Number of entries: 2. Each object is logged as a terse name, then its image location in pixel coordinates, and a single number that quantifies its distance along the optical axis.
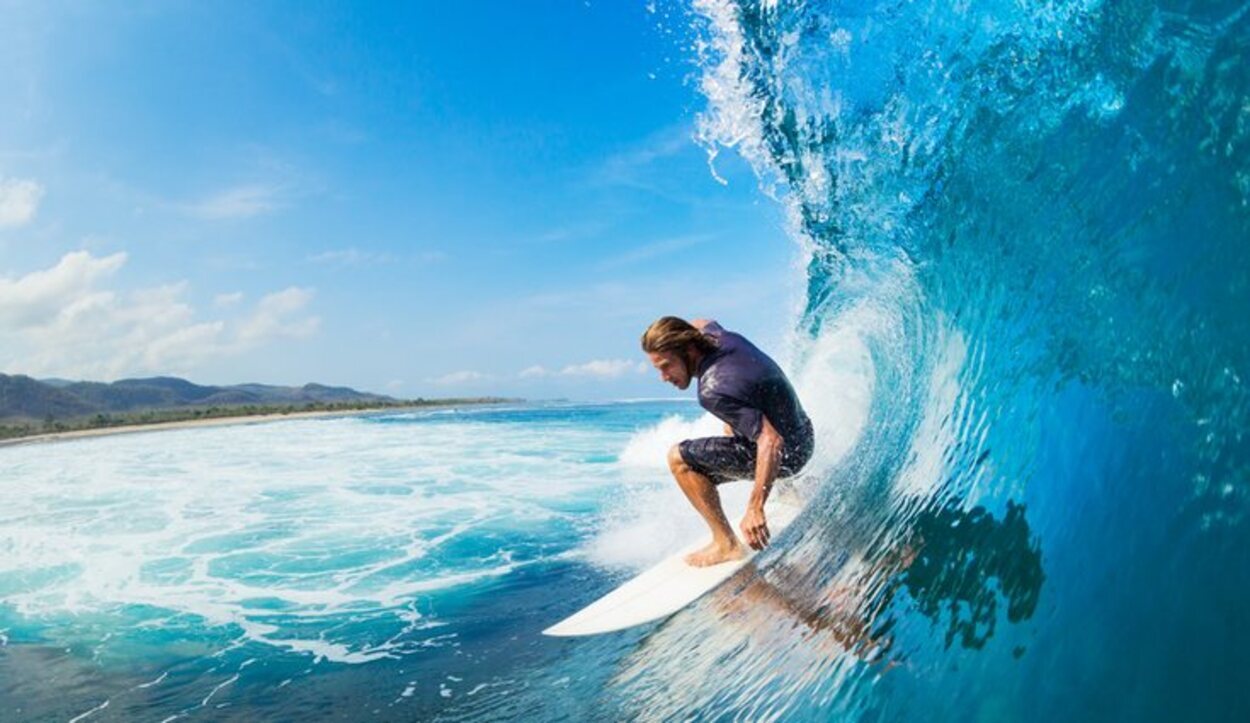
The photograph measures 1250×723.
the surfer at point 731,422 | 3.84
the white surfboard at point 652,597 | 4.11
